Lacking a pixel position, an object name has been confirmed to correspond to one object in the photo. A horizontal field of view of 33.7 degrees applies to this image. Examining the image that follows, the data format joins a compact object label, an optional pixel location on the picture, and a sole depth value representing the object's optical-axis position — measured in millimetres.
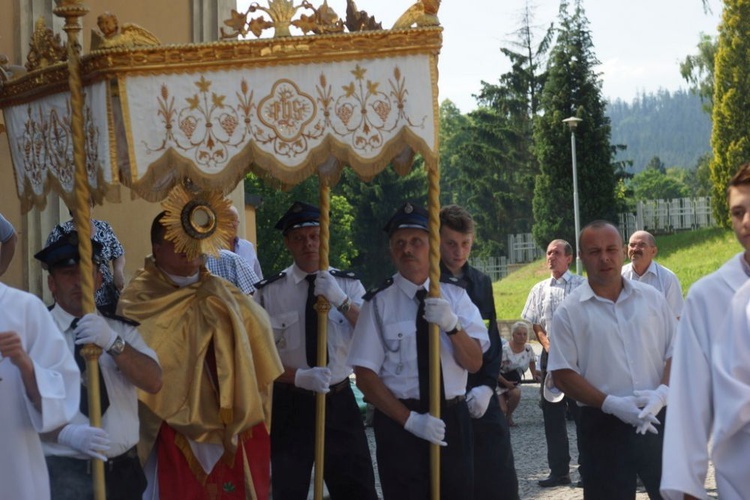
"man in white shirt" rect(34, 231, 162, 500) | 5551
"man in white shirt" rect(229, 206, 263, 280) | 9141
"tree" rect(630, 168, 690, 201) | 121375
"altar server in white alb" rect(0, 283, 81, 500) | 4641
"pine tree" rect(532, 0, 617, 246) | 51031
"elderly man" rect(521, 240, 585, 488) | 11008
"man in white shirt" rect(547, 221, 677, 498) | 6641
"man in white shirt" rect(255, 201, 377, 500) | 7141
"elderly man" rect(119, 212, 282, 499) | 6312
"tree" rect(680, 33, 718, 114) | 51812
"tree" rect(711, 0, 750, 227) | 45406
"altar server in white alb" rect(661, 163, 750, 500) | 4090
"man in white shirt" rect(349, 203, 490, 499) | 6461
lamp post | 35250
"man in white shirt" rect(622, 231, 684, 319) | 10359
